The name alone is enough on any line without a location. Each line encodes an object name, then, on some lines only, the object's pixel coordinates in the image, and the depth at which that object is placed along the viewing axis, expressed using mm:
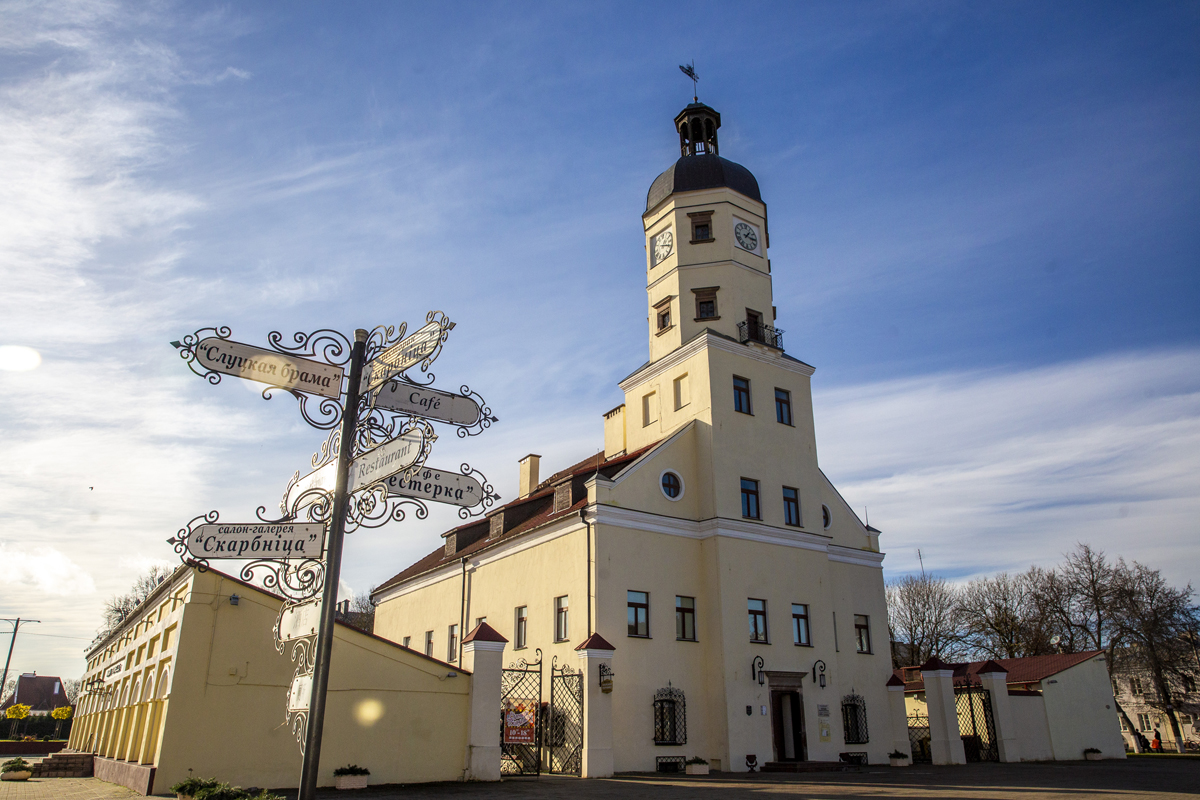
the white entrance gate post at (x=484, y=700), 17719
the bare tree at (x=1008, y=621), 47562
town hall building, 23547
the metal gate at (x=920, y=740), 28766
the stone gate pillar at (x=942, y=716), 26000
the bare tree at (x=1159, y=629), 42656
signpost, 7586
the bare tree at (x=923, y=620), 52094
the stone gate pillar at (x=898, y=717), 26969
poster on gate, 20344
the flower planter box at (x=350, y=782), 15898
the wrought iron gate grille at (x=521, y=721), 20453
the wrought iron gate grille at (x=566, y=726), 20844
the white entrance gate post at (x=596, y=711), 20125
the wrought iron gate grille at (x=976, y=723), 27656
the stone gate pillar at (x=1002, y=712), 27641
